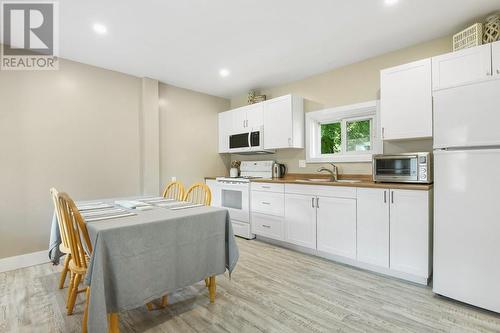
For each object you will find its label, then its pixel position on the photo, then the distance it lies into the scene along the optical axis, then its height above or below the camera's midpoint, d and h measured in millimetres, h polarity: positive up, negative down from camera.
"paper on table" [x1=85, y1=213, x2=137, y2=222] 1648 -354
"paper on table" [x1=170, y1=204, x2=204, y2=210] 2058 -350
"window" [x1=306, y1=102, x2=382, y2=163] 3199 +447
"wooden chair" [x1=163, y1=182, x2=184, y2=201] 2837 -307
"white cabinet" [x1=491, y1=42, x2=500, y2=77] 2090 +917
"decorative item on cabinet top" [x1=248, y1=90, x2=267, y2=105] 4223 +1176
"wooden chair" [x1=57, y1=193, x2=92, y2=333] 1482 -447
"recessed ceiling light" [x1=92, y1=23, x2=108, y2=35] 2387 +1362
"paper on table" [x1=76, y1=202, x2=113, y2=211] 2057 -348
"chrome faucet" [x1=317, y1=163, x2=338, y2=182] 3375 -94
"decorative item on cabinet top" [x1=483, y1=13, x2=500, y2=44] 2133 +1186
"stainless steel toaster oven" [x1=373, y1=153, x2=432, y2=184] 2375 -32
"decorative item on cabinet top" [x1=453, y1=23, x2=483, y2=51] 2215 +1178
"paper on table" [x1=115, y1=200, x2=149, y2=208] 2121 -336
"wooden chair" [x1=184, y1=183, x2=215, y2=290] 2051 -938
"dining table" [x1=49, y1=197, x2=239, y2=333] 1389 -583
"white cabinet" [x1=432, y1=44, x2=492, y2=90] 2152 +905
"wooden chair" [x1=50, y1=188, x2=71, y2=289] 1834 -520
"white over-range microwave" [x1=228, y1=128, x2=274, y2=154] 4055 +396
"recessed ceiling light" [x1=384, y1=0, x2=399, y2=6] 2061 +1367
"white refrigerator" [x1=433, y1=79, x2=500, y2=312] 1801 -225
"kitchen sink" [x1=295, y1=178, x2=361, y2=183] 3245 -202
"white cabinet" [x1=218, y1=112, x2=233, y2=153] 4629 +685
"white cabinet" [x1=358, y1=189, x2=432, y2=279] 2252 -633
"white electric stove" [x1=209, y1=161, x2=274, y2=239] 3832 -469
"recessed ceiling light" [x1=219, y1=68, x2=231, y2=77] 3572 +1382
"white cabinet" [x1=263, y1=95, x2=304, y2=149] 3637 +652
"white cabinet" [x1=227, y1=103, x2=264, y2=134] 4102 +815
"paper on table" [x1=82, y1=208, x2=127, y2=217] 1829 -354
